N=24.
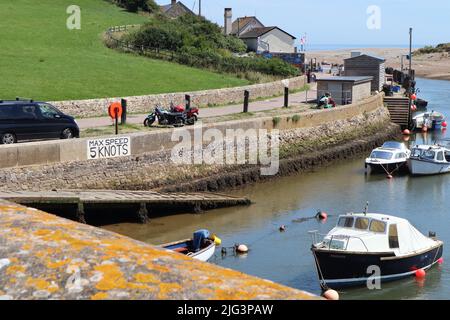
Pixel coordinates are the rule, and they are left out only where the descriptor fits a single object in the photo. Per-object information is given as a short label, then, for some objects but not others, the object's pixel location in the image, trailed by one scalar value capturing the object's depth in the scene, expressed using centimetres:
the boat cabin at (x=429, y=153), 3272
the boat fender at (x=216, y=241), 1890
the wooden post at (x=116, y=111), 2539
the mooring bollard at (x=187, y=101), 3218
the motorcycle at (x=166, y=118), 2898
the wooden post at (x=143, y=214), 2191
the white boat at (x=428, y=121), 4588
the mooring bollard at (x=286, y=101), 3857
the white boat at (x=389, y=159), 3238
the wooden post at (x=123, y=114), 2840
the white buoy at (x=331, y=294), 1559
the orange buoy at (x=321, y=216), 2344
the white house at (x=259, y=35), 7538
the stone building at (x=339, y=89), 4265
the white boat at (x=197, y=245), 1761
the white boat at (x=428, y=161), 3253
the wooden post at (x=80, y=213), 1955
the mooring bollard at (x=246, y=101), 3444
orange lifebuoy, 2548
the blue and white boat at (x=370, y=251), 1677
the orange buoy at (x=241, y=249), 1948
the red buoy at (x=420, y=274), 1795
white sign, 2333
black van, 2214
